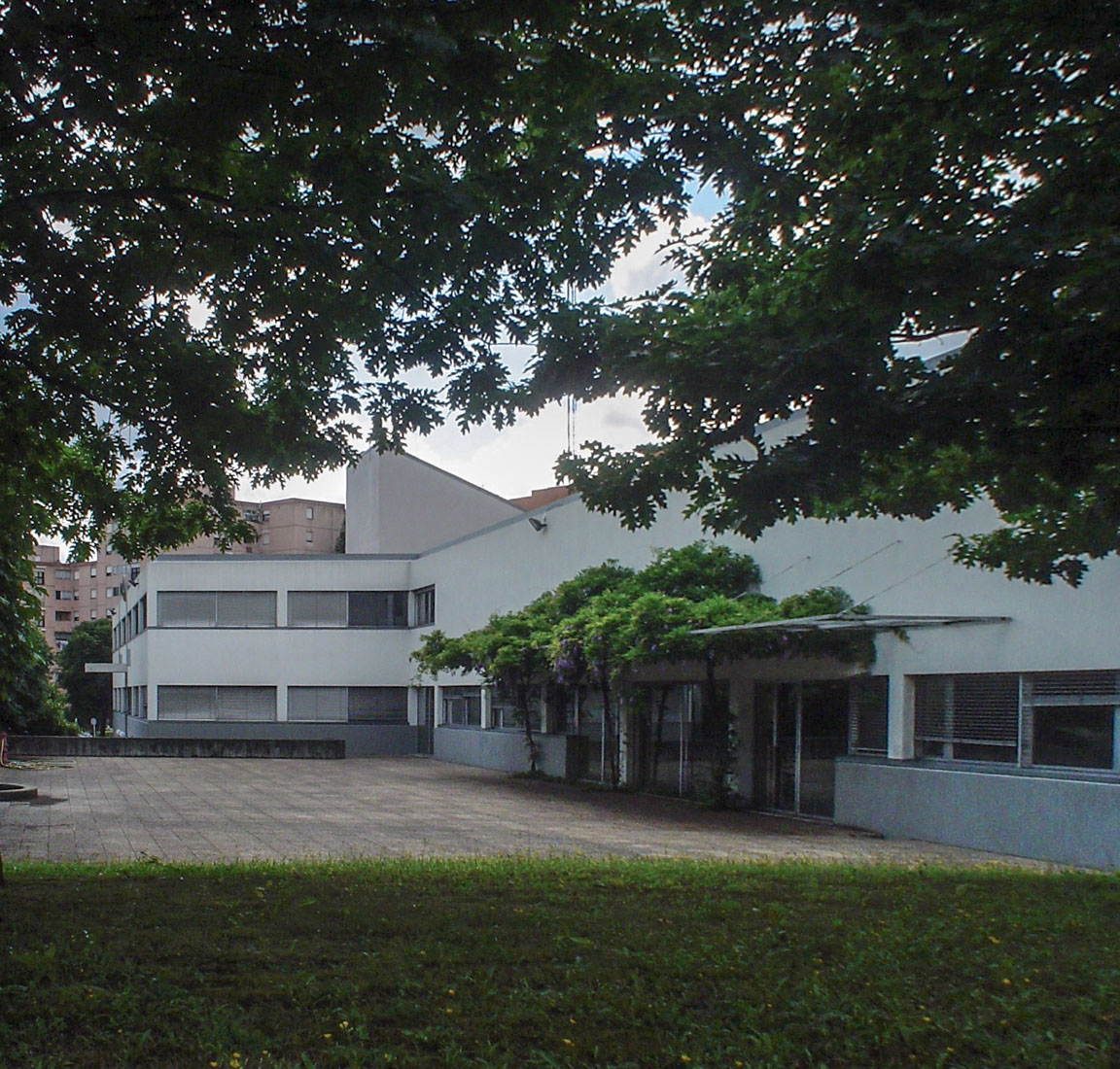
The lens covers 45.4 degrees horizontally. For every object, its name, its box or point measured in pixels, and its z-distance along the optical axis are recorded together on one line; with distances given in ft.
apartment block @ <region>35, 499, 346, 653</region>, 292.61
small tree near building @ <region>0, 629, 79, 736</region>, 116.98
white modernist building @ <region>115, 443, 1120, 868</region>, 47.75
